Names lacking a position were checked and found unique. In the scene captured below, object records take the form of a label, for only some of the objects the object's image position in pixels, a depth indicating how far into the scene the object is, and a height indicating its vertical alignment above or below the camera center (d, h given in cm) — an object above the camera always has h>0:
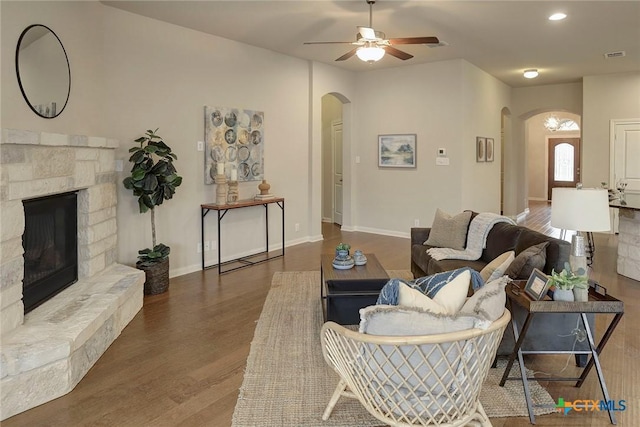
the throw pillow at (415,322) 176 -52
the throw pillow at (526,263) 296 -49
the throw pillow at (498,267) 279 -51
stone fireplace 249 -74
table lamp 272 -14
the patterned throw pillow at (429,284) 204 -47
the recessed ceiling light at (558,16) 477 +182
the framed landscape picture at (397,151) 761 +64
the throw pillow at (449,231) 456 -44
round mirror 316 +88
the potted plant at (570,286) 236 -51
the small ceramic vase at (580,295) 238 -56
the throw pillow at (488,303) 194 -50
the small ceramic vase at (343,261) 383 -61
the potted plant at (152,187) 440 +3
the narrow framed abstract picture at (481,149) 773 +68
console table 543 -34
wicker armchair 176 -73
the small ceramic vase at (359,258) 394 -60
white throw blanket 427 -51
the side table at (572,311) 229 -62
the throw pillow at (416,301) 194 -48
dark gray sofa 280 -79
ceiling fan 415 +137
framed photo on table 238 -52
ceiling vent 656 +194
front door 1417 +81
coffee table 351 -80
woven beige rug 235 -115
